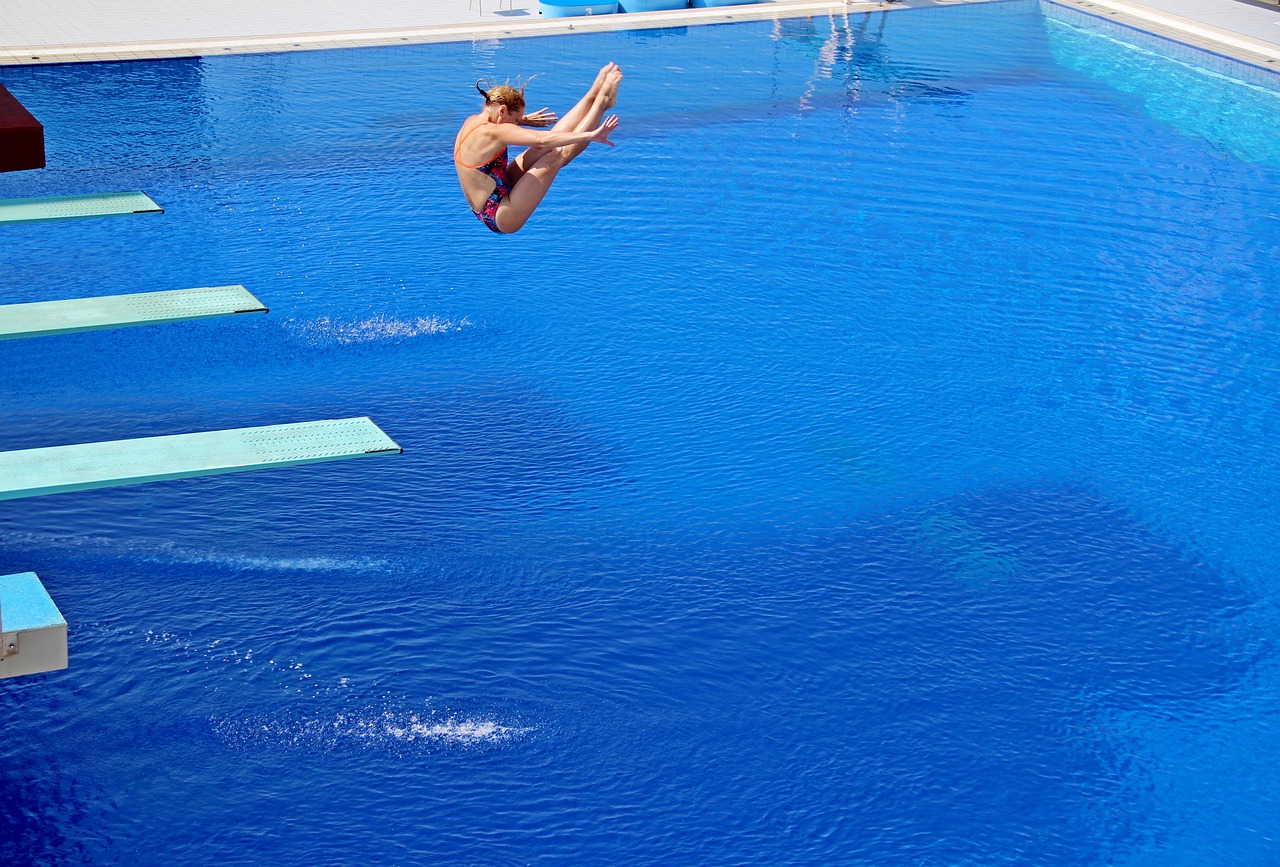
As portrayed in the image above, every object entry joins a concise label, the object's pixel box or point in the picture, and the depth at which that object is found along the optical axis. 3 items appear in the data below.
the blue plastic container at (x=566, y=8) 18.59
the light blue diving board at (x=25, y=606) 5.45
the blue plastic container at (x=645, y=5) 19.03
